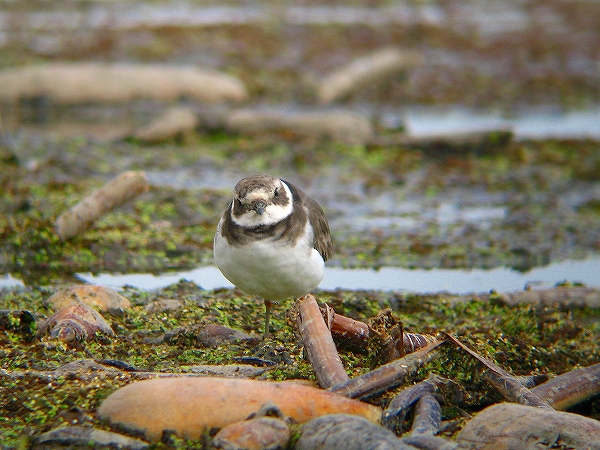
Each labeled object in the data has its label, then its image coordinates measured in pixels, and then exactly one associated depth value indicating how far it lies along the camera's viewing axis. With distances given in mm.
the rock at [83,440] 7844
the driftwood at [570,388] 9383
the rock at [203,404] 8109
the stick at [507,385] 8945
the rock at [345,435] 7422
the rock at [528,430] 7916
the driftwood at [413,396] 8422
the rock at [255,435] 7684
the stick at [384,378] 8664
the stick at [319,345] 9016
